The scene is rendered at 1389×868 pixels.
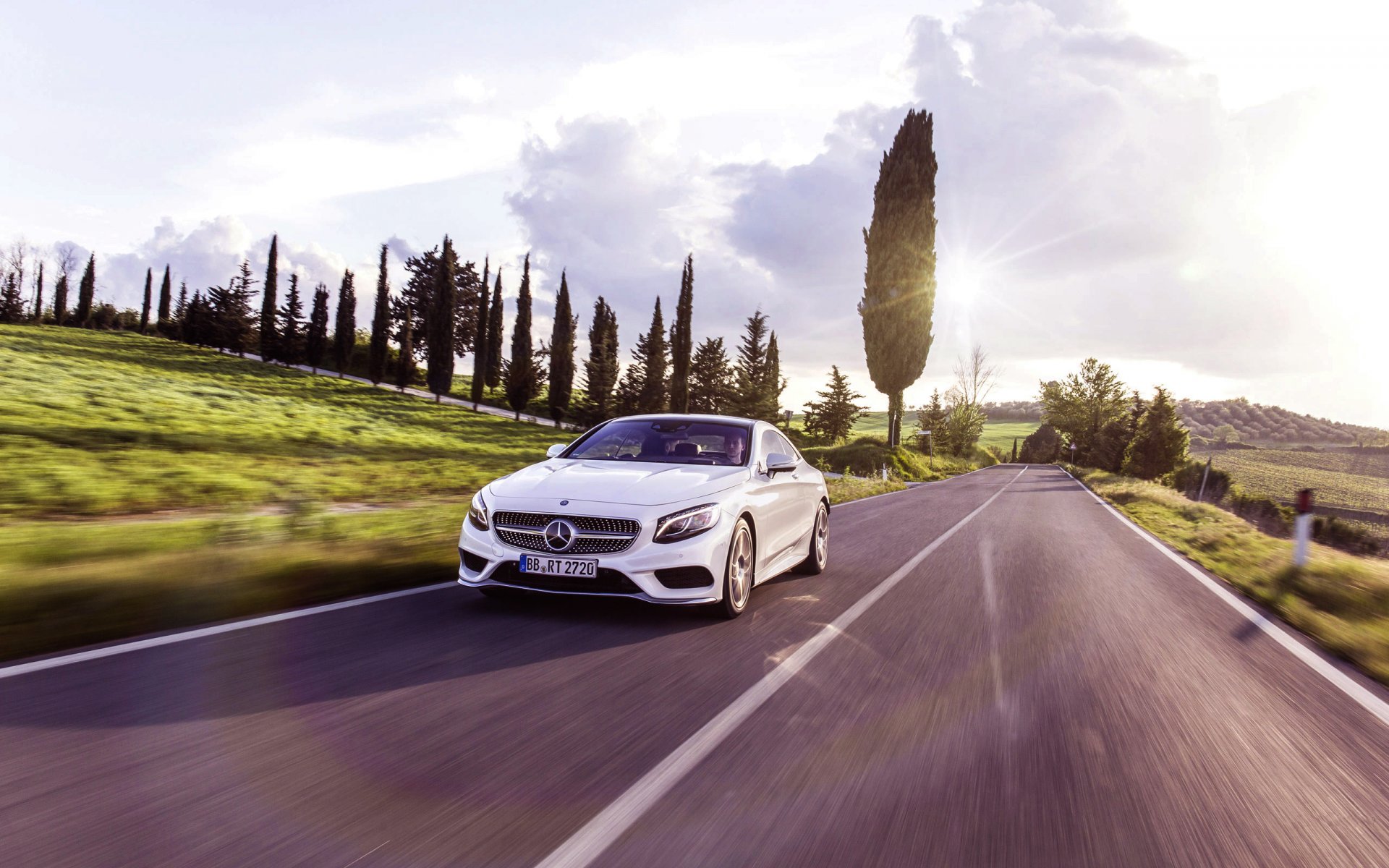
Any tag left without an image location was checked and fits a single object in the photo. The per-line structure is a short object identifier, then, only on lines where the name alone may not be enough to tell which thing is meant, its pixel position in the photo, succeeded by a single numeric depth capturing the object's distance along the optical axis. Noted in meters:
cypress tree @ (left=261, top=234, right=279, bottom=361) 65.06
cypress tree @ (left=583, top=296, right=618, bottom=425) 59.41
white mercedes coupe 5.32
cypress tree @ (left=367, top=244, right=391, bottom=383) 59.41
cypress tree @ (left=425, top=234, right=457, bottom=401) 55.44
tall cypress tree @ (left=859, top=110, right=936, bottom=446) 47.31
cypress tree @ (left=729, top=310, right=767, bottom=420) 57.44
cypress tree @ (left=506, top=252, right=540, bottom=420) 55.91
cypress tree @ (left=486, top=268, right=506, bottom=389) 64.75
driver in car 6.95
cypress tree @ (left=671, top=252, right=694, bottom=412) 55.22
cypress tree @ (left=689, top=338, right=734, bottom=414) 60.50
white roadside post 9.28
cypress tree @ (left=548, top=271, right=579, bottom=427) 56.66
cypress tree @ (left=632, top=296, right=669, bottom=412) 57.50
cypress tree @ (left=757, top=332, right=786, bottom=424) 58.41
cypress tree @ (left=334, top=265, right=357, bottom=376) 63.97
